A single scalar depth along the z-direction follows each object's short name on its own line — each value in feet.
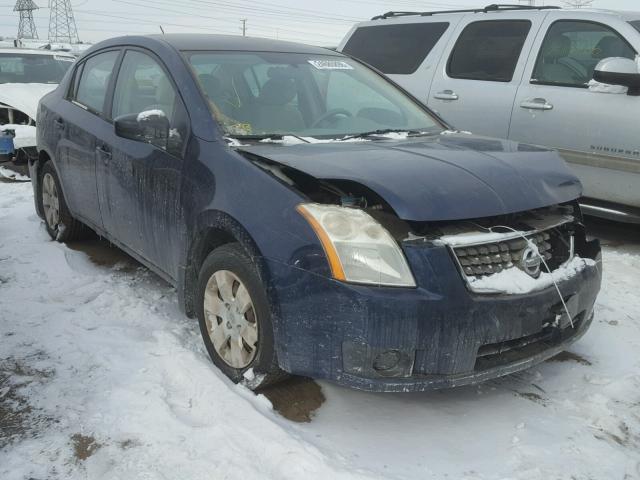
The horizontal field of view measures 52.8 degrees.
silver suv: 16.10
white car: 24.45
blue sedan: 7.98
